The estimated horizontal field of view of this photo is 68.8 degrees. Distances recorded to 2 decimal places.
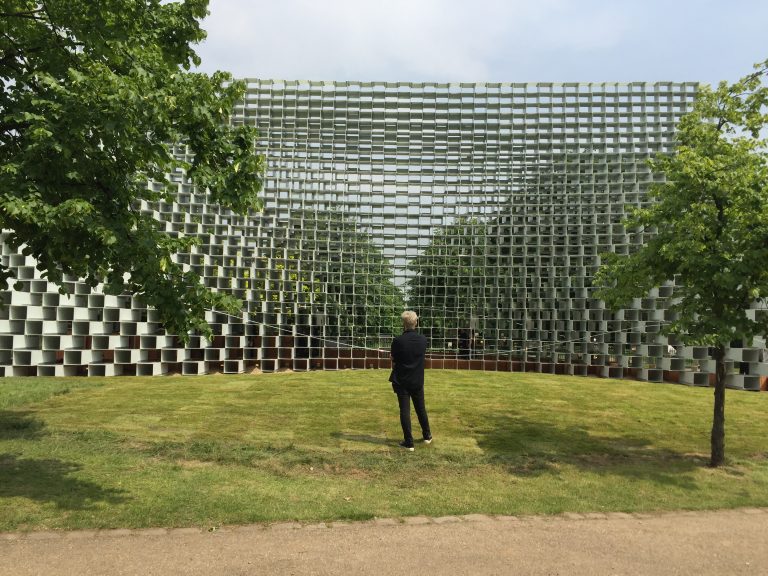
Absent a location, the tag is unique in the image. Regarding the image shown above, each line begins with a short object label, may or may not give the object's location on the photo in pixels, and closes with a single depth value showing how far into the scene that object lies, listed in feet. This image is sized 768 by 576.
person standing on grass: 24.26
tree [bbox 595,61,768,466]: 21.70
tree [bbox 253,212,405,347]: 52.75
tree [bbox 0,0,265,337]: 15.35
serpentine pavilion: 51.49
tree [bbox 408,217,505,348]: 53.67
